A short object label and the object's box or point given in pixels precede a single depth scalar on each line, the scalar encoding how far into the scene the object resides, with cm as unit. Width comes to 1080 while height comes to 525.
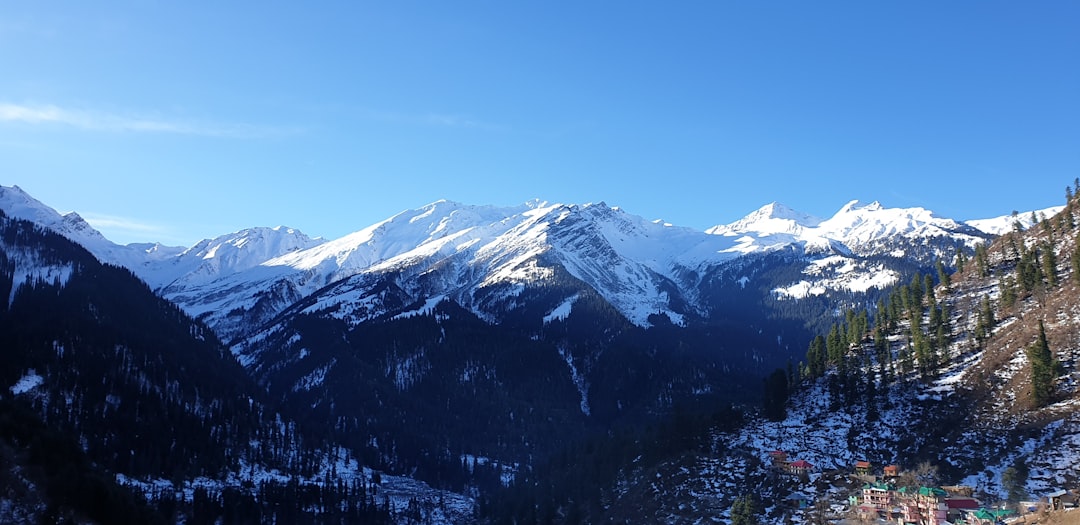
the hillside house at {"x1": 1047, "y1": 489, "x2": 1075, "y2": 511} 9294
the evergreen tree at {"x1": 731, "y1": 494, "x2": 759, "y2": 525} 11194
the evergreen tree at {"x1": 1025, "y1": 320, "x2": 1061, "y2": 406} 12281
